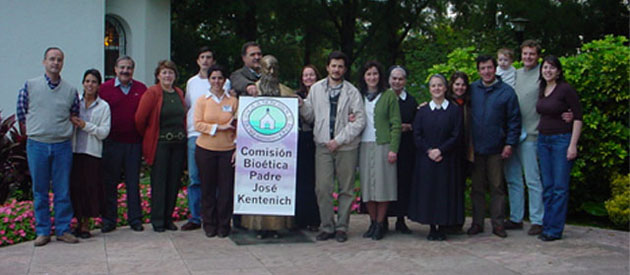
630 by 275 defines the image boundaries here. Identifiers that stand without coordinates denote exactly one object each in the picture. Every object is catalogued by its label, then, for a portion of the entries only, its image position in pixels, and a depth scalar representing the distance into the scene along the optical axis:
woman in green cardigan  7.09
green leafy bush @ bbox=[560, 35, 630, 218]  8.13
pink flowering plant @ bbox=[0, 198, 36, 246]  7.15
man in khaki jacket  7.07
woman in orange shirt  7.29
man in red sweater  7.56
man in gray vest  6.73
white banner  7.09
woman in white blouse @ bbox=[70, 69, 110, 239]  7.16
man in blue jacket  7.37
